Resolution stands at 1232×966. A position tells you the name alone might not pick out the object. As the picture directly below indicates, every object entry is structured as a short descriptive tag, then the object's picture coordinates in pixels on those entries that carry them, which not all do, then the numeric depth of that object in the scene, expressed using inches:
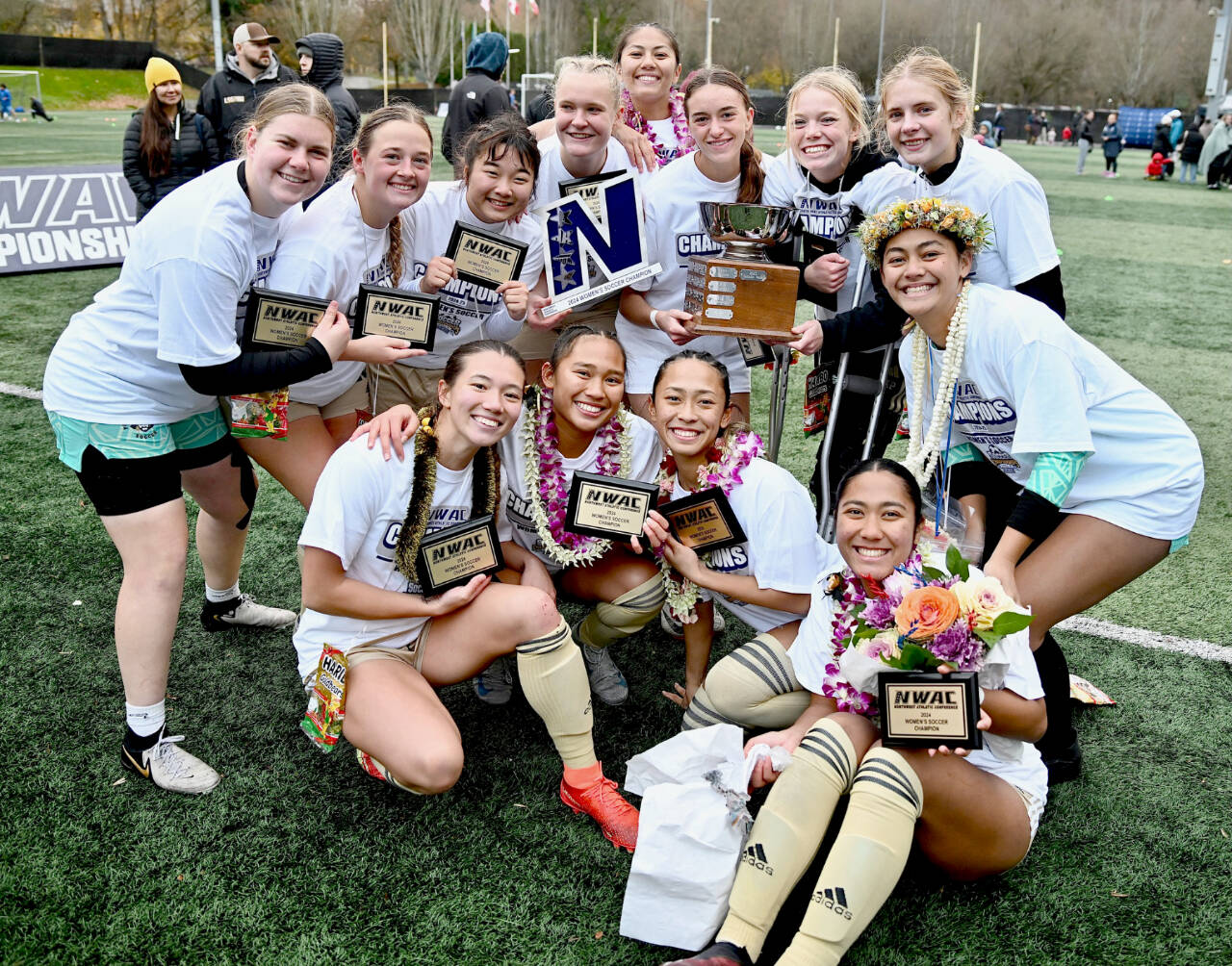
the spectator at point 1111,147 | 1000.2
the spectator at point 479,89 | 281.9
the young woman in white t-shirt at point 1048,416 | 98.8
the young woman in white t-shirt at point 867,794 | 85.1
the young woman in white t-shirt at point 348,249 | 118.3
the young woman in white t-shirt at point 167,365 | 102.2
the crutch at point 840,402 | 139.7
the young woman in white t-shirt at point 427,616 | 106.3
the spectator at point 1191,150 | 976.9
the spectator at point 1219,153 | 916.0
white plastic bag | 90.2
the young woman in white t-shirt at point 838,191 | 134.2
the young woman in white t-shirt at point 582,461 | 123.9
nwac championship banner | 369.7
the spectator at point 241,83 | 288.4
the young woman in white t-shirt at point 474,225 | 129.4
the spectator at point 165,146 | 287.6
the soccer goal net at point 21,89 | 1212.5
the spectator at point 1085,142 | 1014.5
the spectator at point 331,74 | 275.3
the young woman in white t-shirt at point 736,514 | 117.4
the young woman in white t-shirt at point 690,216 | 136.9
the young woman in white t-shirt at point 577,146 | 140.8
